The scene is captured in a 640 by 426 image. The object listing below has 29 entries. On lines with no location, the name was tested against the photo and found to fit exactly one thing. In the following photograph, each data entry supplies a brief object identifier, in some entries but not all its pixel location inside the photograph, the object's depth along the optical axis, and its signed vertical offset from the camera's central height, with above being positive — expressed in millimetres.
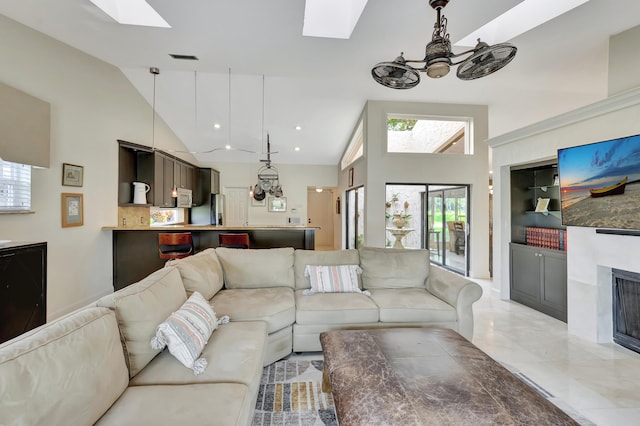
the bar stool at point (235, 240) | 4477 -387
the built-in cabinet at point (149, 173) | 4766 +833
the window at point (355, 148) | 5938 +1651
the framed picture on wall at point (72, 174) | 3627 +563
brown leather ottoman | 1188 -850
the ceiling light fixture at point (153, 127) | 5268 +1817
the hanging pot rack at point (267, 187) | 5340 +588
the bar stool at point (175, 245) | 4215 -447
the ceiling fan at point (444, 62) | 1943 +1136
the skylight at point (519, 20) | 2646 +2025
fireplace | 2660 -915
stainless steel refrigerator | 7652 +364
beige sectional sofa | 1021 -742
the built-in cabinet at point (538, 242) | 3488 -360
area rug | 1762 -1285
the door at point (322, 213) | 9859 +111
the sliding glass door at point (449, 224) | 5520 -163
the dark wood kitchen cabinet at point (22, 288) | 2381 -654
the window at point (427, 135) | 5395 +1601
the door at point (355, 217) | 6285 -22
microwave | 6395 +442
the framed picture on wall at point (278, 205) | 8398 +338
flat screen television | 2471 +318
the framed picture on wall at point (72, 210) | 3633 +85
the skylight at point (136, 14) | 2859 +2099
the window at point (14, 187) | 2828 +315
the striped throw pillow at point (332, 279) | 2906 -665
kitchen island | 4535 -493
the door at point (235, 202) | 8328 +425
